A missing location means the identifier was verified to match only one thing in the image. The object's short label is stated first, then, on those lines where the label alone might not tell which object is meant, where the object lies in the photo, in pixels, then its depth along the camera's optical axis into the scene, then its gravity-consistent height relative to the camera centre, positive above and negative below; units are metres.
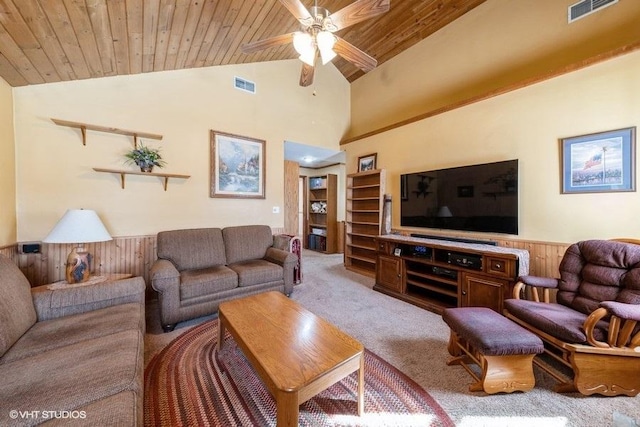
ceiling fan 1.80 +1.44
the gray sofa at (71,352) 0.89 -0.71
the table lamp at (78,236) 2.04 -0.20
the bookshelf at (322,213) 6.22 -0.03
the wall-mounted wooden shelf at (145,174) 2.73 +0.47
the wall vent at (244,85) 3.69 +1.97
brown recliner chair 1.48 -0.74
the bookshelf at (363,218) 4.28 -0.12
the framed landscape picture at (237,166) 3.51 +0.70
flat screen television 2.65 +0.17
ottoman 1.45 -0.84
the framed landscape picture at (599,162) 2.05 +0.44
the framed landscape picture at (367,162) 4.42 +0.92
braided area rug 1.34 -1.13
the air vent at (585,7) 2.31 +1.99
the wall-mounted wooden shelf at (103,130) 2.53 +0.92
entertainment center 2.30 -0.67
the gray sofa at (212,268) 2.27 -0.65
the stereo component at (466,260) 2.48 -0.52
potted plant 2.86 +0.65
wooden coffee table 1.08 -0.75
